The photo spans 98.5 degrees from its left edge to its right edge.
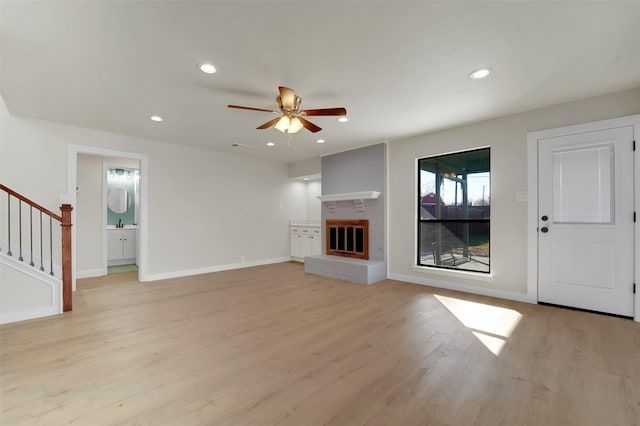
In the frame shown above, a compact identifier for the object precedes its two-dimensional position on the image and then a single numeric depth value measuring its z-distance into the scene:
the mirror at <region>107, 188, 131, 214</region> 6.86
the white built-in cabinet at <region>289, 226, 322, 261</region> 6.54
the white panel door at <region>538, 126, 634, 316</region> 3.08
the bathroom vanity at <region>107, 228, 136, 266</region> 6.30
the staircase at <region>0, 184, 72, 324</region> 3.01
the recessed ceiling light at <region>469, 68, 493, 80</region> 2.60
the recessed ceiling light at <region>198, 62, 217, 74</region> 2.49
